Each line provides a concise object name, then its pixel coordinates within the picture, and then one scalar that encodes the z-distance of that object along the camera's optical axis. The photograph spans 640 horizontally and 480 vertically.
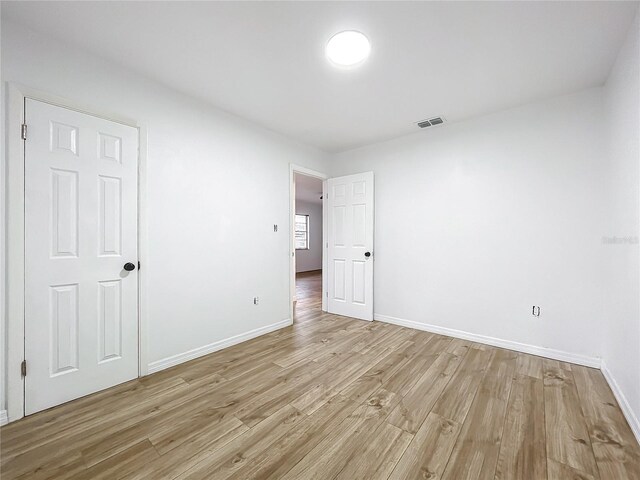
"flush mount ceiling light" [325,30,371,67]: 1.83
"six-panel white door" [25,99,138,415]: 1.78
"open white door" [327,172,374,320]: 3.86
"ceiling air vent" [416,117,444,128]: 3.09
